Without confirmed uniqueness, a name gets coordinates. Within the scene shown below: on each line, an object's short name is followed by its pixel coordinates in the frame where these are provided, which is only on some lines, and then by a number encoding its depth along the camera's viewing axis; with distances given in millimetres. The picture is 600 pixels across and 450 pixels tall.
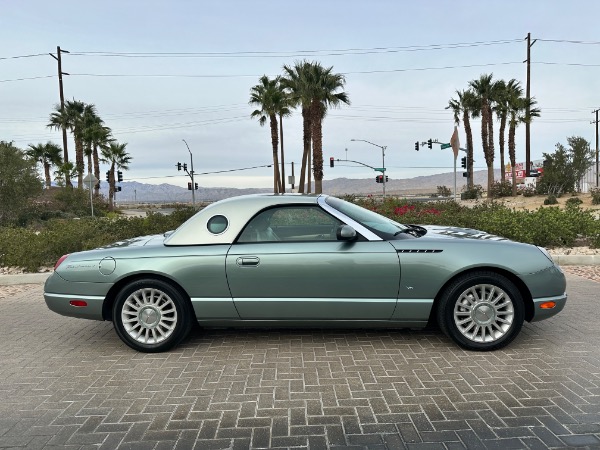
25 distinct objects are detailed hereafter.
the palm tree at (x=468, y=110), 48188
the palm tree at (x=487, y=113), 44531
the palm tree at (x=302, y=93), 33500
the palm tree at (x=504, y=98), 43375
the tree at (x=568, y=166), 38188
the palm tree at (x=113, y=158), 51156
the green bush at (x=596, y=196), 30750
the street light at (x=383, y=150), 61919
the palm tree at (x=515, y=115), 42250
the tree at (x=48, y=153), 52594
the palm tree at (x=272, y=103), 40500
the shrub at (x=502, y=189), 43562
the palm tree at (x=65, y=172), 39428
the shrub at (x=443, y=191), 64300
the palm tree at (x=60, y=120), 43266
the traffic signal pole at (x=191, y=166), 50791
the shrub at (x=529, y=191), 40781
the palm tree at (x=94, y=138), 44500
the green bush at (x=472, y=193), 44375
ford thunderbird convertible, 4191
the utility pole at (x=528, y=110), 42625
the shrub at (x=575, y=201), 30406
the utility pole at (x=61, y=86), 40284
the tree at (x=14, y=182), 22594
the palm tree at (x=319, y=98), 33281
